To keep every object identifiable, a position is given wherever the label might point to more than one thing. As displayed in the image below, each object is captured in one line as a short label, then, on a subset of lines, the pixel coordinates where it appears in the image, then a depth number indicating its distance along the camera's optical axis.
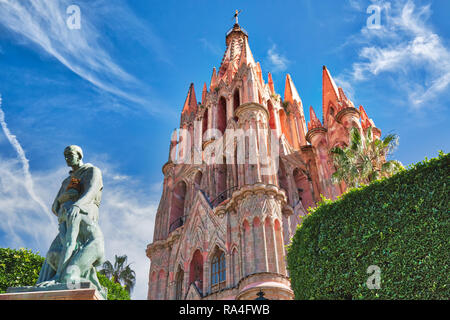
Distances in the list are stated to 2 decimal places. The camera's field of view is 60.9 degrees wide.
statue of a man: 5.68
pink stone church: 20.28
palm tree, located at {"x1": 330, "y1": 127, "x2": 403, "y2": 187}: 15.99
